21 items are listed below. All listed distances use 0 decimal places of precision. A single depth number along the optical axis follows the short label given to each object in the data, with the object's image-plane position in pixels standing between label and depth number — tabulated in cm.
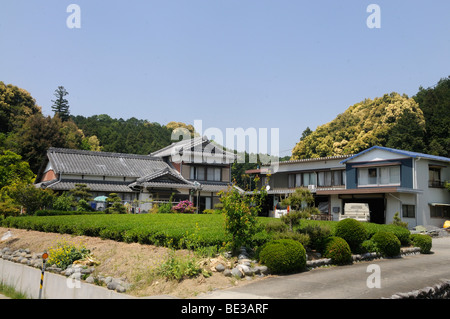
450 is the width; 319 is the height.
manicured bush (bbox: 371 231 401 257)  1636
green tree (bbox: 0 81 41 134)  5903
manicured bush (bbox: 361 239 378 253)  1621
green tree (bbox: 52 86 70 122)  7419
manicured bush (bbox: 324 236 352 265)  1422
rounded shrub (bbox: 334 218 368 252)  1569
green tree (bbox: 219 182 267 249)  1295
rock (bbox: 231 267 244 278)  1141
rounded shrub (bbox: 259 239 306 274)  1206
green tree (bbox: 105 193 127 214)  3007
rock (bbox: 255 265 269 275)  1195
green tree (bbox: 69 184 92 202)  3228
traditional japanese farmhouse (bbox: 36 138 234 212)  3794
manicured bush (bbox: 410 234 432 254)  1836
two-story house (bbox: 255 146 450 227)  3175
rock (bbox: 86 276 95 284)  1242
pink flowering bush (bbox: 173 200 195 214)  3116
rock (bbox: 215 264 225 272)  1162
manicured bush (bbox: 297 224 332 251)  1483
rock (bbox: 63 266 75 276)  1340
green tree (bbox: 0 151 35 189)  3612
